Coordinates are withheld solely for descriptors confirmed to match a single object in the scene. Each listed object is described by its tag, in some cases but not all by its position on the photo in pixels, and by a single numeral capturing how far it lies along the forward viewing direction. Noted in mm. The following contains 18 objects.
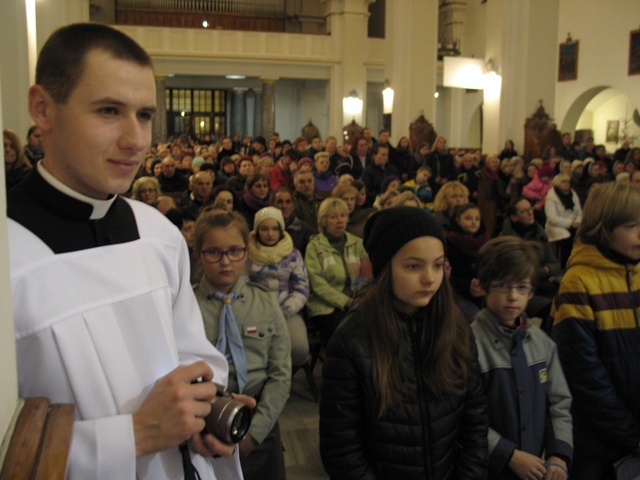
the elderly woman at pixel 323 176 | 7617
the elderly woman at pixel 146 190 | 5121
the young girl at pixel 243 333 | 2572
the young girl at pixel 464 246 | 4215
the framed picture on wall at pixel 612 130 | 19344
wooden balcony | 23797
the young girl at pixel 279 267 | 3990
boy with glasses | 2285
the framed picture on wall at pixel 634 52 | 17062
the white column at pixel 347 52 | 21531
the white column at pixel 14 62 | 5777
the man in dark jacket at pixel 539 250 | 4836
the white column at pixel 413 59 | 13734
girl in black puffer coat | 1961
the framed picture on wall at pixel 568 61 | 19641
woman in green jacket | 4453
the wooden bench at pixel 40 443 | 827
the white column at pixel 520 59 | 11484
